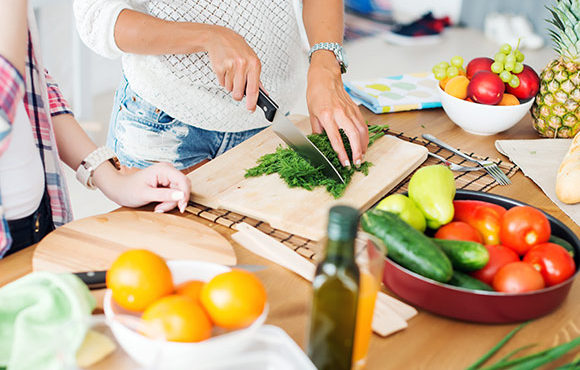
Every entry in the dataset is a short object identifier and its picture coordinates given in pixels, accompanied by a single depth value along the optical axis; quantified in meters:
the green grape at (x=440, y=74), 1.70
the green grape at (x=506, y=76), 1.62
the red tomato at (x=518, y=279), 0.92
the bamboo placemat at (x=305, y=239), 1.17
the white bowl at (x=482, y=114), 1.61
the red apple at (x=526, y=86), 1.65
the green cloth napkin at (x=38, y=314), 0.70
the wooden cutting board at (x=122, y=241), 1.03
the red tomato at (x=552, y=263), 0.96
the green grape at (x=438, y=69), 1.70
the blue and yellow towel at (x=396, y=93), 1.82
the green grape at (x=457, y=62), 1.70
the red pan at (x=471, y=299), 0.91
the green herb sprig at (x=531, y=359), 0.81
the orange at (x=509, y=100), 1.63
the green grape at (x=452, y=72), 1.70
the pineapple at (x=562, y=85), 1.57
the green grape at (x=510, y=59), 1.62
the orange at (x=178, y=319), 0.70
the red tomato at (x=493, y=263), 0.97
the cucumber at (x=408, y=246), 0.91
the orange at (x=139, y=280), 0.76
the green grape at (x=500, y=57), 1.63
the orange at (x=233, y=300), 0.72
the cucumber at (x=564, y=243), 1.04
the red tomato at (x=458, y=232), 1.02
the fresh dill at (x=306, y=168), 1.33
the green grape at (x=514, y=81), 1.63
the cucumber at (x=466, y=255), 0.94
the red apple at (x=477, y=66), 1.69
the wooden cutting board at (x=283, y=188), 1.23
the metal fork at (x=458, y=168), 1.49
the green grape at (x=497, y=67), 1.64
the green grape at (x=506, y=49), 1.62
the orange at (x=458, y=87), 1.66
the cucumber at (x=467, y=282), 0.93
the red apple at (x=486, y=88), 1.59
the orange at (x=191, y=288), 0.78
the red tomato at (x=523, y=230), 1.02
